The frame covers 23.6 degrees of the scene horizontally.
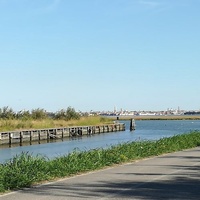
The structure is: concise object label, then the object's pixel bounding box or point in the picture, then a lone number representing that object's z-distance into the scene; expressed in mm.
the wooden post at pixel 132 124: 98700
